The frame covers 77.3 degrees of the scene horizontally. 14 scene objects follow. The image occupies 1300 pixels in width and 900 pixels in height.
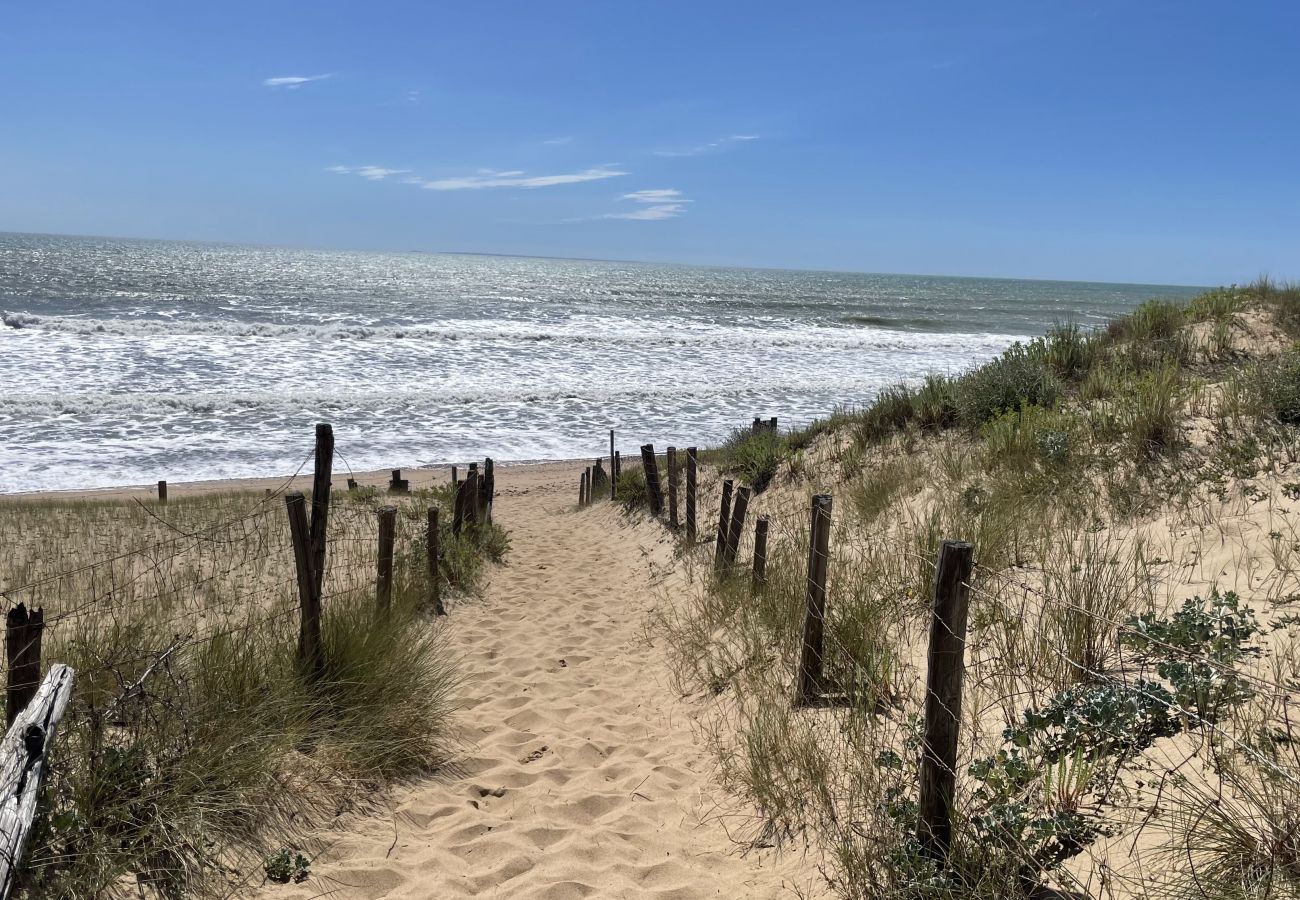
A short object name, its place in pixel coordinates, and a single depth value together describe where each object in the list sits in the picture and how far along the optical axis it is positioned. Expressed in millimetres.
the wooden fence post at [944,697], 2996
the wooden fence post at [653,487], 12633
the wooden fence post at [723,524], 8328
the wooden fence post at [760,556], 6867
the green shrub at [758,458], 11719
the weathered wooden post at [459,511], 10195
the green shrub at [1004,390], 9727
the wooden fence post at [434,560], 8055
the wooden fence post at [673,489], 11422
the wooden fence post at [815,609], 4766
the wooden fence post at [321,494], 4811
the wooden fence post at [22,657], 3143
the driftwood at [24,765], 2502
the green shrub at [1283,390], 7191
